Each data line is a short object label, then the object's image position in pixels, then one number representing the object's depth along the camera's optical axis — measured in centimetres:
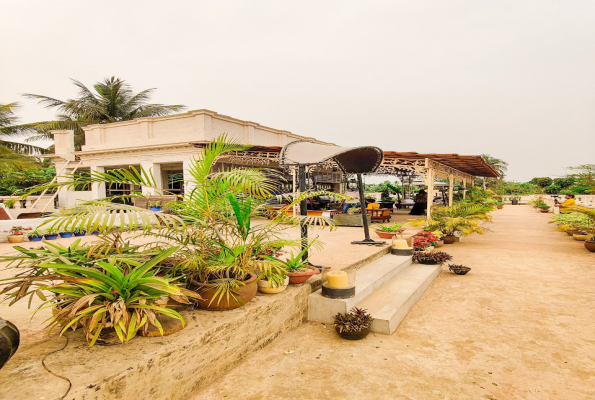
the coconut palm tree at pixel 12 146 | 1485
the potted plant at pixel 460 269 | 573
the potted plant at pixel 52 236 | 860
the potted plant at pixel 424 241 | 684
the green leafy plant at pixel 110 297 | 197
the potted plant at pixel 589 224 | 757
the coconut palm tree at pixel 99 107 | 2017
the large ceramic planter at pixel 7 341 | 151
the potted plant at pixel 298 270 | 362
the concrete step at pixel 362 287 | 357
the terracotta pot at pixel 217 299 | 272
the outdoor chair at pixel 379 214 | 1174
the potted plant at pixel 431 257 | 607
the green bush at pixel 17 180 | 1734
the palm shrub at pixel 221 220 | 271
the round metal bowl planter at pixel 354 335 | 319
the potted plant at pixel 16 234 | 825
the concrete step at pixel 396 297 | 344
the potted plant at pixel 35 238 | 841
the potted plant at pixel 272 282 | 316
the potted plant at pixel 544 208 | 2094
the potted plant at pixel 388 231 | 757
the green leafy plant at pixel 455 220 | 845
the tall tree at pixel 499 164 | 3812
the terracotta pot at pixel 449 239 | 905
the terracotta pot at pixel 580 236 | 893
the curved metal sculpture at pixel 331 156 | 437
